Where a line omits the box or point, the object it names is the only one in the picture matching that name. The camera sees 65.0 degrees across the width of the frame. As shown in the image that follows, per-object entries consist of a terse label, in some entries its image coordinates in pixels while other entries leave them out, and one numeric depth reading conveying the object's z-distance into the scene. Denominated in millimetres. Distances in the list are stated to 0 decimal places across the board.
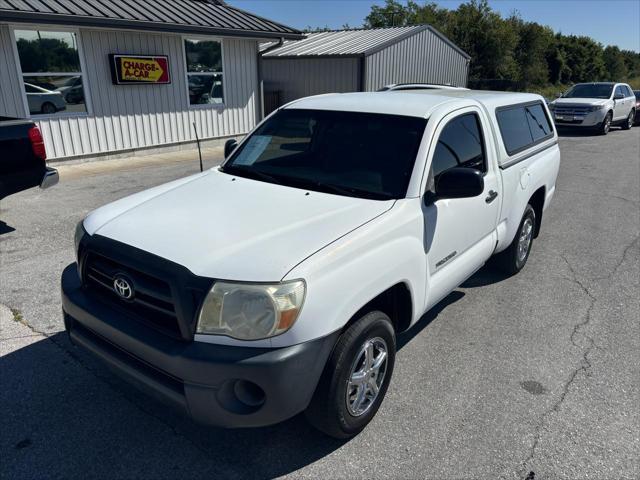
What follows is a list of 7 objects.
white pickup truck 2314
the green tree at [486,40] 41125
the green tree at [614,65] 63656
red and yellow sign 10883
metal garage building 18719
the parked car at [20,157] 5594
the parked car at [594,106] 17750
